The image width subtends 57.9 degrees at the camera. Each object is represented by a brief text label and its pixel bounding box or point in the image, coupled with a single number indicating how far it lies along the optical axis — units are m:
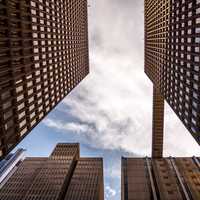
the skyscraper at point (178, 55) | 36.19
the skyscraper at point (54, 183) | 116.75
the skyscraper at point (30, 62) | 29.67
